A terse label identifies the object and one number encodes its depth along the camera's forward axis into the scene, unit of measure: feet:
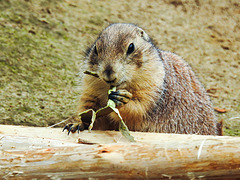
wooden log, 19.06
